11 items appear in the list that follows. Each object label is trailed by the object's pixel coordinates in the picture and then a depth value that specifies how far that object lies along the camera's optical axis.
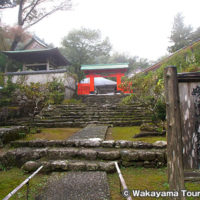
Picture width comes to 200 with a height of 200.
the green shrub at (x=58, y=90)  10.20
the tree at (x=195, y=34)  20.78
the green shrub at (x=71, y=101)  10.85
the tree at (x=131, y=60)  29.45
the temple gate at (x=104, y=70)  16.38
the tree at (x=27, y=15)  17.55
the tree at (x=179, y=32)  21.07
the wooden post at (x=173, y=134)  1.62
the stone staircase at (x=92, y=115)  7.18
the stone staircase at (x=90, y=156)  2.87
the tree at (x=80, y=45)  23.42
